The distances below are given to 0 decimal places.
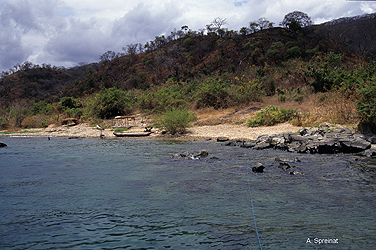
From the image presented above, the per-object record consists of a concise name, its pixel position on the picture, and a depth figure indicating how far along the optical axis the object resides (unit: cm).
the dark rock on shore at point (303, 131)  1173
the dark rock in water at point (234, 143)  1220
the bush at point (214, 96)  2150
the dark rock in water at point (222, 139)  1340
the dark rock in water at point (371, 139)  958
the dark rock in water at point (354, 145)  923
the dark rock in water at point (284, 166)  751
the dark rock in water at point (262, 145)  1105
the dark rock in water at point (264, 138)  1146
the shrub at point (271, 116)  1544
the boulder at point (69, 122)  2419
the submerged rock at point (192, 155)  962
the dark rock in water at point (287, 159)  842
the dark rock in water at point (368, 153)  862
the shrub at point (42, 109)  2955
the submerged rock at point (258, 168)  735
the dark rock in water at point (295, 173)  701
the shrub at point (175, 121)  1623
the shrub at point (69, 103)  2932
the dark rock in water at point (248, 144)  1145
